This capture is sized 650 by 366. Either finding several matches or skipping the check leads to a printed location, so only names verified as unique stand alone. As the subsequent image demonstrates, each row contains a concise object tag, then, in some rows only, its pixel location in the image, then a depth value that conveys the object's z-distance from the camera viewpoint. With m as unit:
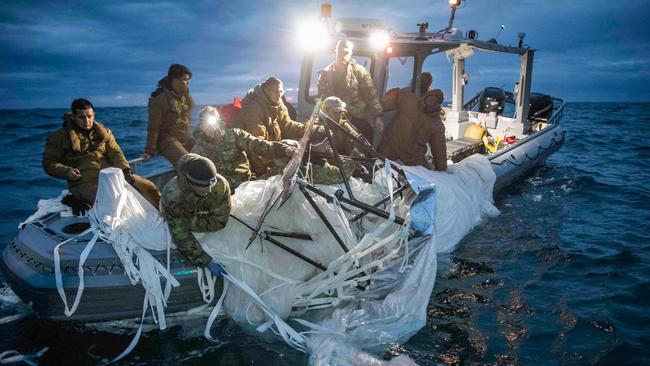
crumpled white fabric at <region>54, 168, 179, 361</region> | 3.91
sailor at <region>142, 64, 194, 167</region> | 5.75
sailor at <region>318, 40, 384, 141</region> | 6.42
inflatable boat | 3.90
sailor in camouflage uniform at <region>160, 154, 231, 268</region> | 3.89
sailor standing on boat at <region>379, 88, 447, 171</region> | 6.48
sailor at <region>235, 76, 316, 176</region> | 5.50
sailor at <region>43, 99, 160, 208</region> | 4.59
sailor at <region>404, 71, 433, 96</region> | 7.70
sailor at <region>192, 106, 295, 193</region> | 4.60
